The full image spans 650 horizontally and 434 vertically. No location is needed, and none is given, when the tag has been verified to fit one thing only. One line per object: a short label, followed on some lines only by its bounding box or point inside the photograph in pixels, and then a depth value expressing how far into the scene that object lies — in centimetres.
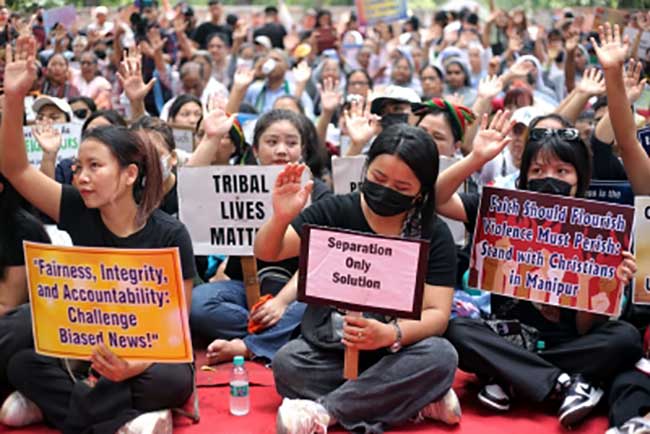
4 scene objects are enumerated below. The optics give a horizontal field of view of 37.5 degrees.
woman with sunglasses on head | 426
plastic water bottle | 425
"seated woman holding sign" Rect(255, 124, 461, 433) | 397
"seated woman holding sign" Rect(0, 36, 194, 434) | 388
